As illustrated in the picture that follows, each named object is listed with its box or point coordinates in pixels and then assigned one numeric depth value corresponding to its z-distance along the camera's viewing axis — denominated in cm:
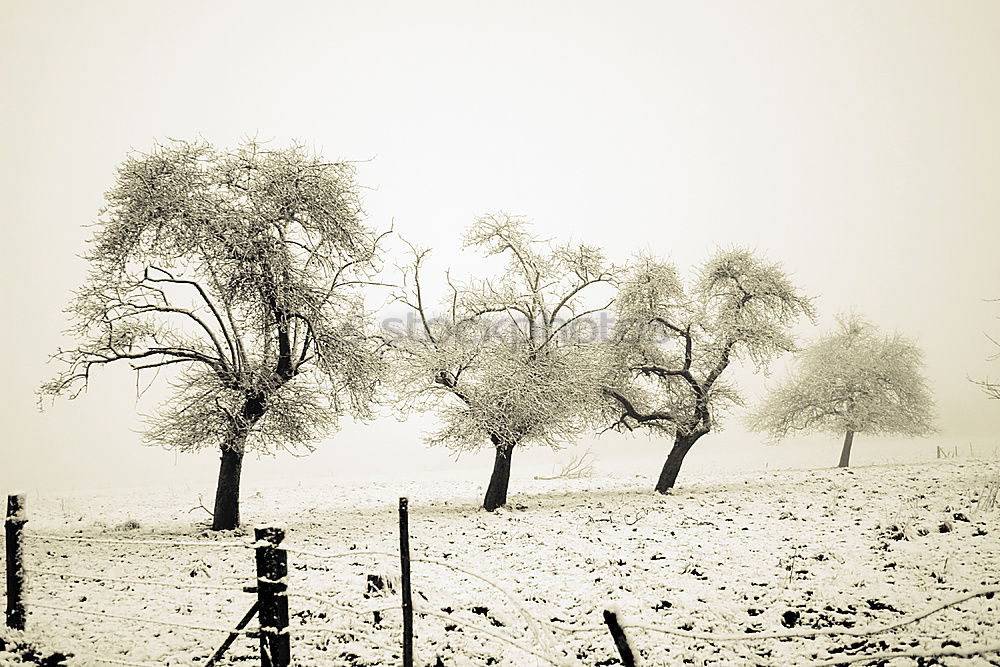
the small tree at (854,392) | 2756
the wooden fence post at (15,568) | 873
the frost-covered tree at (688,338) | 1966
